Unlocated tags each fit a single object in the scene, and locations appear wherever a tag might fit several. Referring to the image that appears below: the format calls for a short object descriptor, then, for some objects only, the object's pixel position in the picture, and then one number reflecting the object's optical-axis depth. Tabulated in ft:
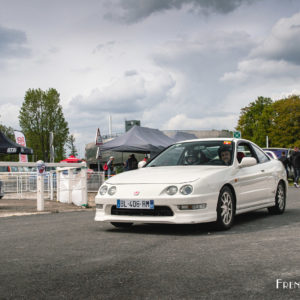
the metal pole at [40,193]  29.75
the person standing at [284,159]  66.49
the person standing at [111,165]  59.10
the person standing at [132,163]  54.15
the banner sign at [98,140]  49.50
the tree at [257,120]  186.12
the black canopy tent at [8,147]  42.82
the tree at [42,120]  159.66
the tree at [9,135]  207.83
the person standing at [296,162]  59.95
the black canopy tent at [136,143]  50.74
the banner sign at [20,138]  65.28
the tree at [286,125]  177.86
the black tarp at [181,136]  62.47
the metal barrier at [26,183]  41.90
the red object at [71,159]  63.58
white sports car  16.83
